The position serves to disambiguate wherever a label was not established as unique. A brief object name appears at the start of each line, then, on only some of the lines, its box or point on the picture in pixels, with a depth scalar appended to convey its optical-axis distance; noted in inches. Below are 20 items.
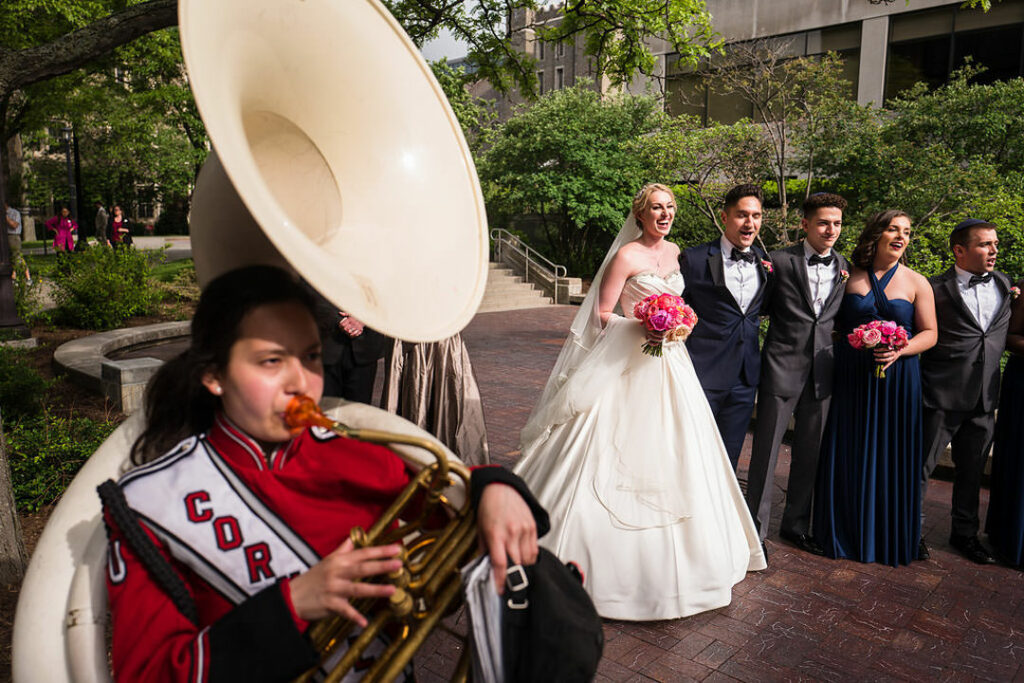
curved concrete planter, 256.7
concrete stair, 713.8
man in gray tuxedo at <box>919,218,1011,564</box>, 168.2
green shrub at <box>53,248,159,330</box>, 439.5
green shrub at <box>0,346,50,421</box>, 218.1
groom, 164.7
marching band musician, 46.0
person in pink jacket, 785.6
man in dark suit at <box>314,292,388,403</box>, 152.4
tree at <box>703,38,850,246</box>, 475.5
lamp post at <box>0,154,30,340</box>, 382.6
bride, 137.6
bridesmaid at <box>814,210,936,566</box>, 164.7
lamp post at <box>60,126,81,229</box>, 871.2
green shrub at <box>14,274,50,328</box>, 415.8
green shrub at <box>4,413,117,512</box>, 171.6
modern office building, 719.7
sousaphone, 49.2
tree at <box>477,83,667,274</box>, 796.0
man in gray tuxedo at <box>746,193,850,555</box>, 166.2
